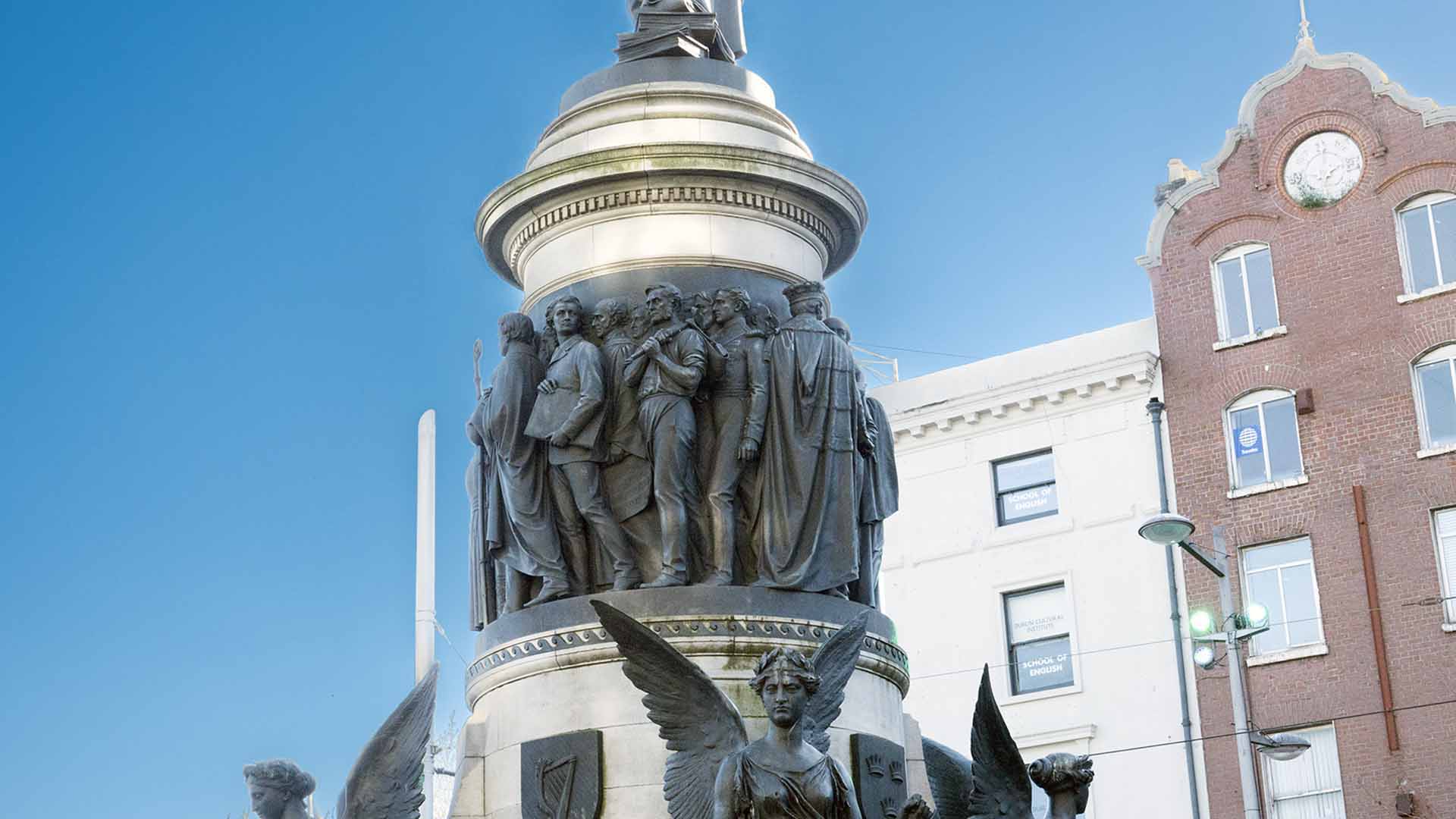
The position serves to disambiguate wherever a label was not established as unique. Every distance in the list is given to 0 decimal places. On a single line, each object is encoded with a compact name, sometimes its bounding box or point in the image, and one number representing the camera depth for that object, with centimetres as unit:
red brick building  3694
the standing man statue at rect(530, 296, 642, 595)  1493
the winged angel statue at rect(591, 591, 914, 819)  1269
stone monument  1420
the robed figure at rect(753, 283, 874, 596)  1491
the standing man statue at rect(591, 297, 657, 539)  1499
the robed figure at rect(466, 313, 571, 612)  1509
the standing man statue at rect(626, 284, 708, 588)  1474
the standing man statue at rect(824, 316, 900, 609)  1548
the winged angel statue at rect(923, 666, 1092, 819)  1341
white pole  2269
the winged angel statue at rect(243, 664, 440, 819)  1394
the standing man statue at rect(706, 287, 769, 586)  1488
